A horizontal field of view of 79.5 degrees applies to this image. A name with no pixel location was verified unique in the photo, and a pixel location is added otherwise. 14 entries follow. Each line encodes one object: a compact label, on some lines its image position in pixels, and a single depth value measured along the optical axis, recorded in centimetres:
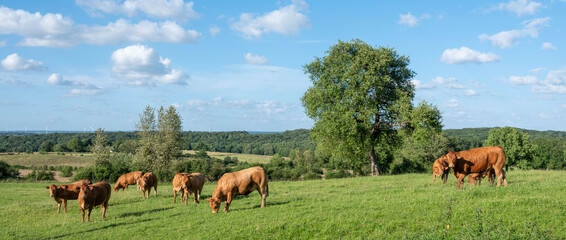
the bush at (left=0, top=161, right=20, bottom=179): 5922
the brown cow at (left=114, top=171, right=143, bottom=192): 2583
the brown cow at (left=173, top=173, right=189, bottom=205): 1870
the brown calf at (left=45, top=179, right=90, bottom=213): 1730
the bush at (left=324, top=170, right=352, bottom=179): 5634
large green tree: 3066
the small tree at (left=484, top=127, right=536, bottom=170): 5550
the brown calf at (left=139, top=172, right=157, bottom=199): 2202
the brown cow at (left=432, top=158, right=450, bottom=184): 1775
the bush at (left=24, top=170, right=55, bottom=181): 5324
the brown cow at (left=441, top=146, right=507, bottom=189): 1661
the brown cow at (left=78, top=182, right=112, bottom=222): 1533
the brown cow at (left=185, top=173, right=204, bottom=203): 1908
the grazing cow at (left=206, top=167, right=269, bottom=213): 1511
